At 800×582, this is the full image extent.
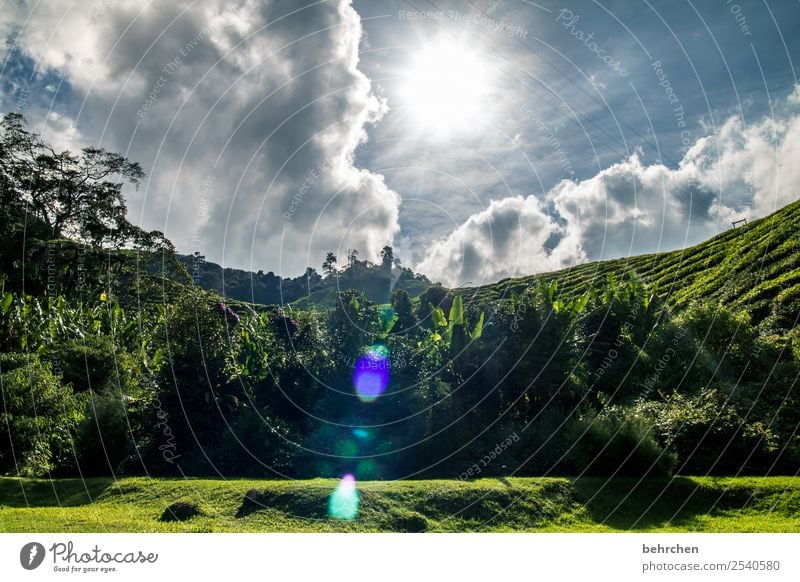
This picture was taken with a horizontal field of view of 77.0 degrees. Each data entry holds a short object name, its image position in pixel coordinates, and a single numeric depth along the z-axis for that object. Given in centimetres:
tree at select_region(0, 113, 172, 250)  3541
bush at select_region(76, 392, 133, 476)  1658
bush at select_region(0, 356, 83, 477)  1526
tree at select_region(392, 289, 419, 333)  2662
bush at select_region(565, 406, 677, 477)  1439
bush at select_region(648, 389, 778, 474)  1520
